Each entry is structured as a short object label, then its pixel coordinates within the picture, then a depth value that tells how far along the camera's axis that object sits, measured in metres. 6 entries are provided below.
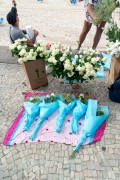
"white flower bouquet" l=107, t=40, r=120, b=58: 3.40
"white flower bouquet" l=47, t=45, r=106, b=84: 3.30
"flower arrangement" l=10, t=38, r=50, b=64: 3.54
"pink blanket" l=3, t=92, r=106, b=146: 2.96
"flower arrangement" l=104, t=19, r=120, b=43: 3.61
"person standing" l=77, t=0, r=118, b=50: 3.78
